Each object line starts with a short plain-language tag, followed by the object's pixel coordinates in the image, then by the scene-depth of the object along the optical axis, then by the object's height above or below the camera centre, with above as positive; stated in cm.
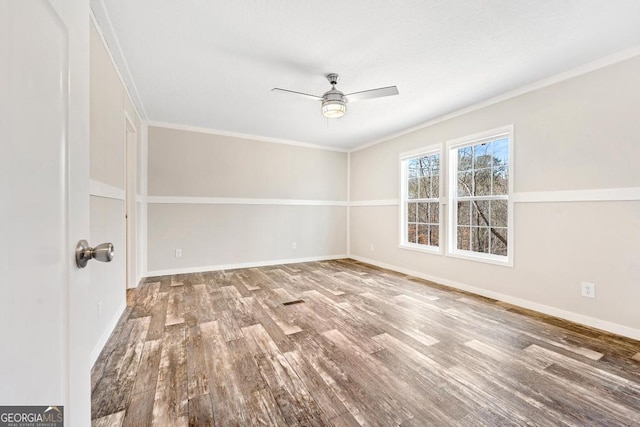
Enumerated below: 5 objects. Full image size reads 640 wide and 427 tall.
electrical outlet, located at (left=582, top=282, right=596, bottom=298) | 245 -72
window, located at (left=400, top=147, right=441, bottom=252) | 411 +22
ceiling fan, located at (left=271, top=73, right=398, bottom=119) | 243 +113
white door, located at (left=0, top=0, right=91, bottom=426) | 45 +2
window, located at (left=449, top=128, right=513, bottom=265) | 320 +22
